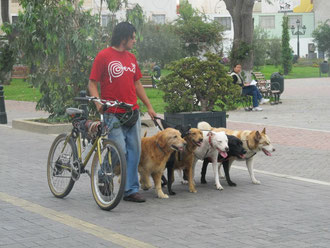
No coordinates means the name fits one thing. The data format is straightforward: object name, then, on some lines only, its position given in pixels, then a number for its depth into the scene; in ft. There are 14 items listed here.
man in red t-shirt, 27.09
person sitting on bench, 71.51
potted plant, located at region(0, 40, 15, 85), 127.15
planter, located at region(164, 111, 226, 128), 41.86
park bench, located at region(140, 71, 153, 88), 113.39
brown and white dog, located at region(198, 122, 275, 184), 30.68
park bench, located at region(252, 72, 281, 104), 82.48
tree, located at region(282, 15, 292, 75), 184.44
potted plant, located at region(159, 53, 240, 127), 43.68
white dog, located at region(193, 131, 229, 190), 29.22
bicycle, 25.77
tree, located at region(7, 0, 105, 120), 54.65
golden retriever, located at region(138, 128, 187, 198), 27.20
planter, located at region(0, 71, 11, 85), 139.95
